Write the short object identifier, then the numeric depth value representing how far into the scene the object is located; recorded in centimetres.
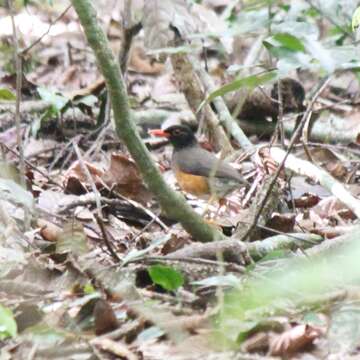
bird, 1323
